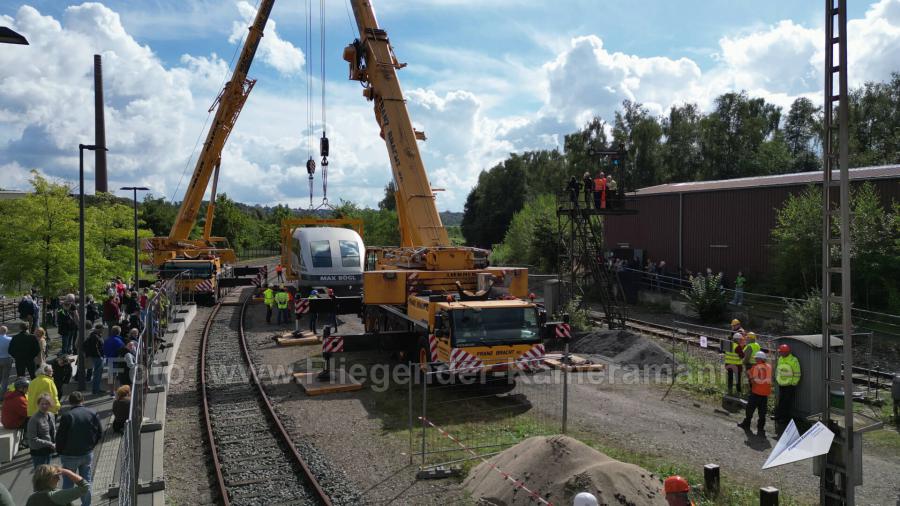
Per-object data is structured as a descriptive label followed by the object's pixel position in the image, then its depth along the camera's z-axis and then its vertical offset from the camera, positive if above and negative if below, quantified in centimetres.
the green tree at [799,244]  2291 +8
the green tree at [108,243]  2016 +23
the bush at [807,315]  1872 -207
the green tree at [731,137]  5603 +971
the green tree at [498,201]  6931 +515
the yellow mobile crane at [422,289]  1223 -98
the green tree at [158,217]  6300 +307
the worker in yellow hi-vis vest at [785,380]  1100 -231
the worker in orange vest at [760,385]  1062 -232
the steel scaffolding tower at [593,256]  2128 -32
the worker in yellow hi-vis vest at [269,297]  2206 -170
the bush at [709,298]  2334 -190
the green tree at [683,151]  5731 +864
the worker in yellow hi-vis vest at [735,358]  1295 -227
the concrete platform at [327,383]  1336 -294
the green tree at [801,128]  5881 +1119
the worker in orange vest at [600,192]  2203 +190
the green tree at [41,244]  1861 +14
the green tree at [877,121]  4468 +930
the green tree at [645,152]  5616 +842
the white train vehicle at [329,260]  2286 -45
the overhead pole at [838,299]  588 -51
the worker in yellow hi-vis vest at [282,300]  2172 -177
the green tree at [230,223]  6931 +285
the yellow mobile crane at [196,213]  2677 +141
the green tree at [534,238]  4034 +64
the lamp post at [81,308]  1238 -117
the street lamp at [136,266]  2045 -63
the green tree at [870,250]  2081 -13
